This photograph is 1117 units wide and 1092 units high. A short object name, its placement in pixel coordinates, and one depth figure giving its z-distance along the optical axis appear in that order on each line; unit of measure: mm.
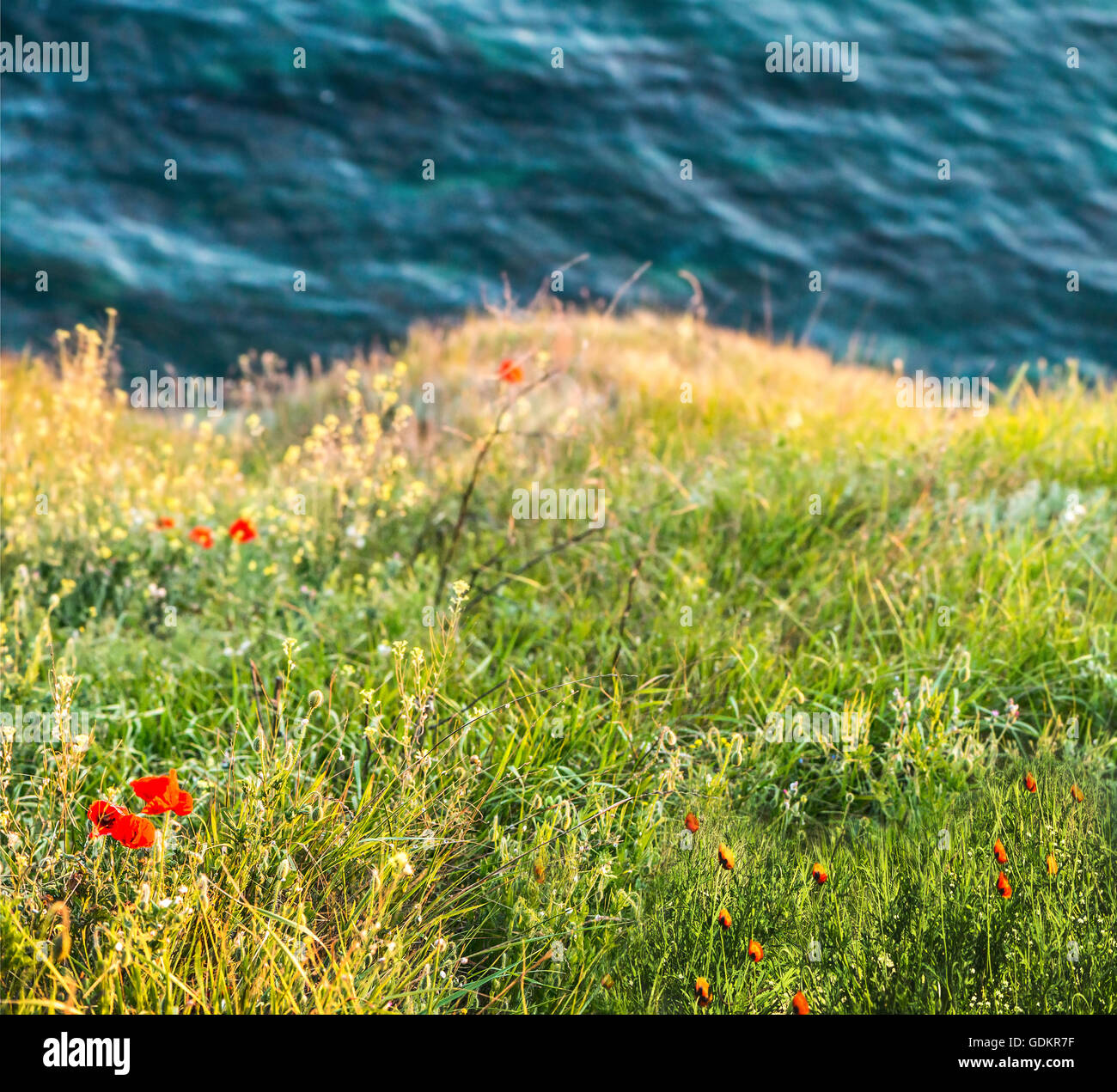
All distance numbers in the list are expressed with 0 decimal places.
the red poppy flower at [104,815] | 4746
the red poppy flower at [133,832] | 4586
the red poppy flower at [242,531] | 8141
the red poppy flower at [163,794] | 4680
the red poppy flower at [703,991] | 4416
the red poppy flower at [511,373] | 8328
